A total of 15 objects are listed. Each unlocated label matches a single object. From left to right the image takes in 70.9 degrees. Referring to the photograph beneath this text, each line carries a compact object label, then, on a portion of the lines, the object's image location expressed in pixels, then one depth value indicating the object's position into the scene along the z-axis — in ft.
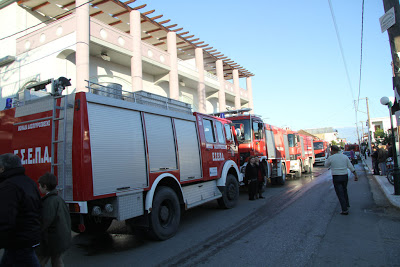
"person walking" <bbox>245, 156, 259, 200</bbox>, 32.12
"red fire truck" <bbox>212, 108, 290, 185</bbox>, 37.83
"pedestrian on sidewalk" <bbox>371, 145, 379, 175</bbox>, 50.26
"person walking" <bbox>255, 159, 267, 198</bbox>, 33.37
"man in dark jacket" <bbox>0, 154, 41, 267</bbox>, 7.83
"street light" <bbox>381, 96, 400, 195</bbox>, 27.68
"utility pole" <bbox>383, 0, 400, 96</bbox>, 21.82
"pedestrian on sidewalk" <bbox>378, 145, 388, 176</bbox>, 43.32
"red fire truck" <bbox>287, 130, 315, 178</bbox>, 54.95
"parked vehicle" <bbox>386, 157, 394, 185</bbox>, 34.71
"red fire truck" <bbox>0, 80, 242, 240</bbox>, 14.33
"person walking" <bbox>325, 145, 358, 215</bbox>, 22.85
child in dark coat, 9.73
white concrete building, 48.73
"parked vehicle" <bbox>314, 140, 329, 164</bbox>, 98.07
